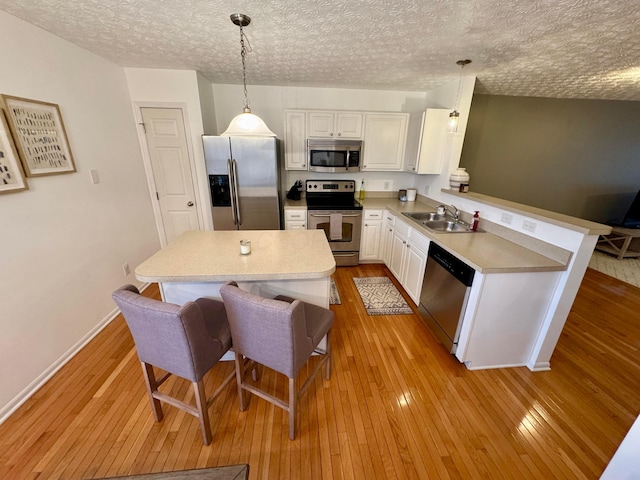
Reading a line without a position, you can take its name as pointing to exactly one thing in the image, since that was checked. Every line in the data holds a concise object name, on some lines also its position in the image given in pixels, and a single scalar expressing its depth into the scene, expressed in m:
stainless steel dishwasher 1.89
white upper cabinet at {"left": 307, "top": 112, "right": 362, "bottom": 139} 3.37
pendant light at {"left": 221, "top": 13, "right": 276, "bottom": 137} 1.70
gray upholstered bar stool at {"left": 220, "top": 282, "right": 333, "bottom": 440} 1.16
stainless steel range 3.38
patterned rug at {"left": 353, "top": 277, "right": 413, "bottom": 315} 2.70
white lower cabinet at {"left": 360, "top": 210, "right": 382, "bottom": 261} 3.48
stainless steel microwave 3.40
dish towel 3.39
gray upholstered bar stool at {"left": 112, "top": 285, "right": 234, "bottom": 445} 1.13
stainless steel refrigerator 3.00
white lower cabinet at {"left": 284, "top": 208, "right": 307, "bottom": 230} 3.37
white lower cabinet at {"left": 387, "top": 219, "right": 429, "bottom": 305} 2.53
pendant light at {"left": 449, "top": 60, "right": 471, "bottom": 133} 2.38
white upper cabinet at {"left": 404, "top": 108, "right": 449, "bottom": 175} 3.06
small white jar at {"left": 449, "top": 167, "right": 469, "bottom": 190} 2.80
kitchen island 1.48
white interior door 3.04
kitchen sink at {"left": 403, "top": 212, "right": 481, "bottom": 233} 2.68
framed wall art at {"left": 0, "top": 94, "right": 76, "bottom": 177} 1.68
